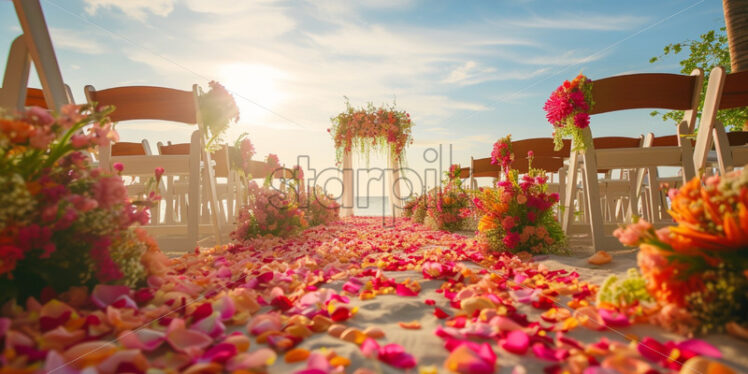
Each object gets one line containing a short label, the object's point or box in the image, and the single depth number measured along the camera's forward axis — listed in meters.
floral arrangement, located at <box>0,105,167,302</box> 1.07
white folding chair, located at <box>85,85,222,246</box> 2.88
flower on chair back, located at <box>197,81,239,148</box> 3.52
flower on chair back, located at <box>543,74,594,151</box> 2.73
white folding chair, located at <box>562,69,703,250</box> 2.70
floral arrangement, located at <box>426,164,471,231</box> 5.63
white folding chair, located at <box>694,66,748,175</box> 2.56
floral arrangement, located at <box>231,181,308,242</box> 4.07
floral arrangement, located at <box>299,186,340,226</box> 6.65
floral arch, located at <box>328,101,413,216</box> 9.30
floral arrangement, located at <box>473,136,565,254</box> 2.86
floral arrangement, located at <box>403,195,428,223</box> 7.19
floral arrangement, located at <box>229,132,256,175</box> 4.67
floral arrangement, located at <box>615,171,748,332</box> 1.03
